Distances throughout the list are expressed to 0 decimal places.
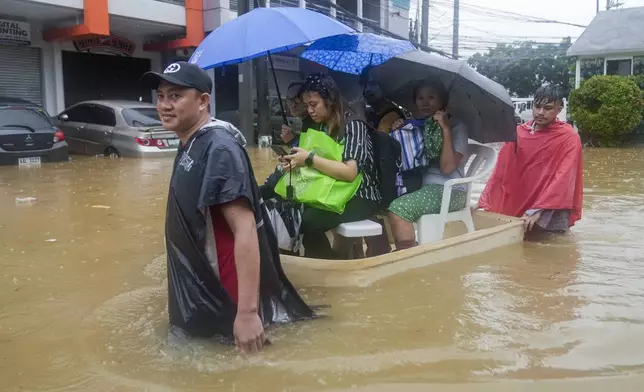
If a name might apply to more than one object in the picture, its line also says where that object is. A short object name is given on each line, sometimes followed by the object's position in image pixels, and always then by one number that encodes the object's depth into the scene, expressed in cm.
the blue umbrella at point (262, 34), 414
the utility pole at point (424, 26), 2462
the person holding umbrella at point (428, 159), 465
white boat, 402
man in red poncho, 546
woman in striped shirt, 402
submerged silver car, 1341
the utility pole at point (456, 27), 2639
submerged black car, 1205
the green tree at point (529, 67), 4162
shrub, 1822
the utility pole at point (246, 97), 1683
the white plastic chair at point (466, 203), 475
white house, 2122
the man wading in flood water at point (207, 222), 276
